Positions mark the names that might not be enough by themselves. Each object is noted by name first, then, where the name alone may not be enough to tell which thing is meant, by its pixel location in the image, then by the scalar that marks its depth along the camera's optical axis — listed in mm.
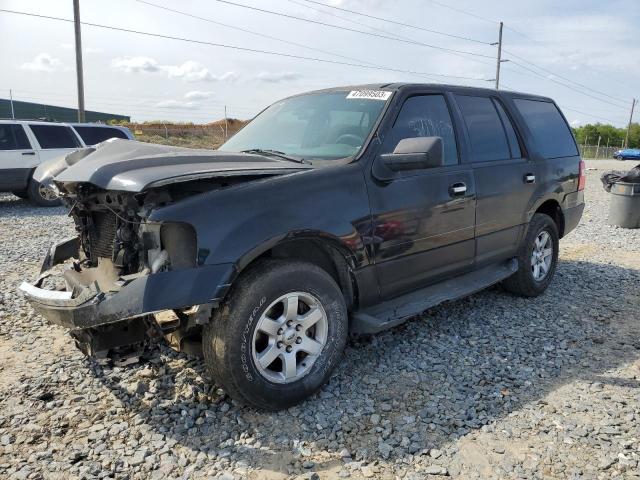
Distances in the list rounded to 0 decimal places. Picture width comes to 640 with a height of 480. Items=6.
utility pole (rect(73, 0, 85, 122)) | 17734
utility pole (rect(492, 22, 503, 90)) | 40841
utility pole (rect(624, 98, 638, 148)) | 71438
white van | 11445
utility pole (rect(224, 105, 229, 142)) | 27666
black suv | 2699
